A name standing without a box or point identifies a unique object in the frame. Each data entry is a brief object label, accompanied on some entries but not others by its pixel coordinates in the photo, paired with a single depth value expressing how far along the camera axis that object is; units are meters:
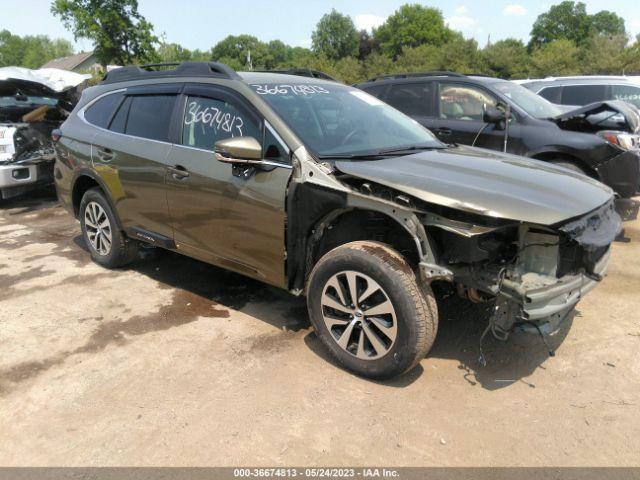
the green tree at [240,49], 98.12
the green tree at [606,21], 72.91
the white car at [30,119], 7.88
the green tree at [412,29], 76.94
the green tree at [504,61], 32.16
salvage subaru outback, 2.83
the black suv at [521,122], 5.56
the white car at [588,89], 9.67
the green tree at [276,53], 98.06
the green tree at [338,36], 83.75
